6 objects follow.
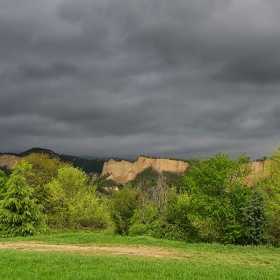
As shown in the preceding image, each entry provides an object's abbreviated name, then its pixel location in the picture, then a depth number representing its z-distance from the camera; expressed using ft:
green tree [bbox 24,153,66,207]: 135.04
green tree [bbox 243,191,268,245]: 73.10
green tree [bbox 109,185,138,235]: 131.13
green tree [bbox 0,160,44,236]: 90.12
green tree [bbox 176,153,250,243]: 78.12
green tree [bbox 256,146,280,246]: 78.48
